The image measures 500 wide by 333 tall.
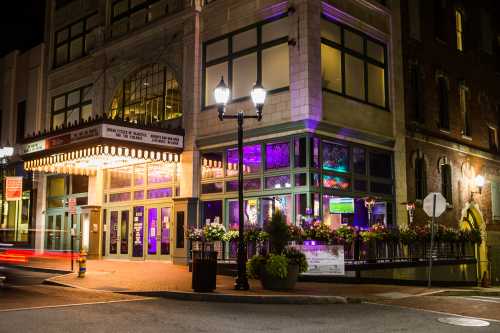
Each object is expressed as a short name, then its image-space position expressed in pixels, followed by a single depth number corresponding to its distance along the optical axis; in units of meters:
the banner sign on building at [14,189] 27.22
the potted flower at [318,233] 18.27
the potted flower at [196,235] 19.73
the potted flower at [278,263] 14.96
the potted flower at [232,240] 19.81
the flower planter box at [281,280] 14.96
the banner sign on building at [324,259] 17.55
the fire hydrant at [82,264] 17.92
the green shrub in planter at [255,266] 15.80
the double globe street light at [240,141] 14.74
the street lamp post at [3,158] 28.88
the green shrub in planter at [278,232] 15.43
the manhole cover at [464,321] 10.36
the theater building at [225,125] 21.16
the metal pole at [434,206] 17.38
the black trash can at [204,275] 14.20
